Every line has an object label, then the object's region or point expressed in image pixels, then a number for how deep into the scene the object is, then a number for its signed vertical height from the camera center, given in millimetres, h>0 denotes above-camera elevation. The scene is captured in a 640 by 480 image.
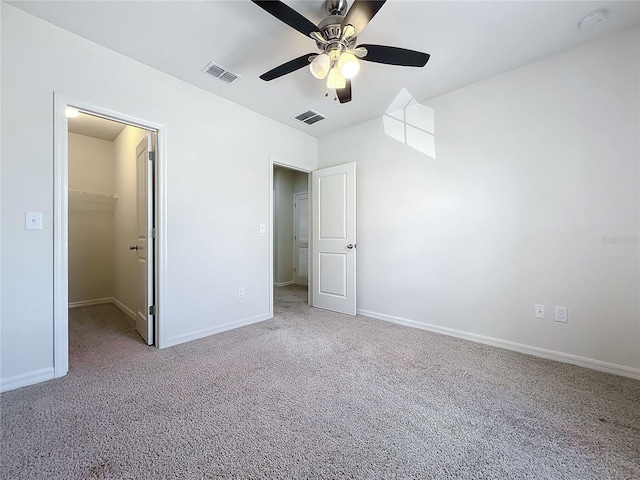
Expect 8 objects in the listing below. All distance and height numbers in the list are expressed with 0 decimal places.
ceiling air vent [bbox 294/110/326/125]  3230 +1540
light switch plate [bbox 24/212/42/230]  1823 +137
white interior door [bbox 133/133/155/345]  2502 +1
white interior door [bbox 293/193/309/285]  5832 +34
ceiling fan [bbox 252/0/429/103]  1450 +1231
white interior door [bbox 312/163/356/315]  3510 +20
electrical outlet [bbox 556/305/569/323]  2184 -629
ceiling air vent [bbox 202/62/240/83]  2352 +1538
